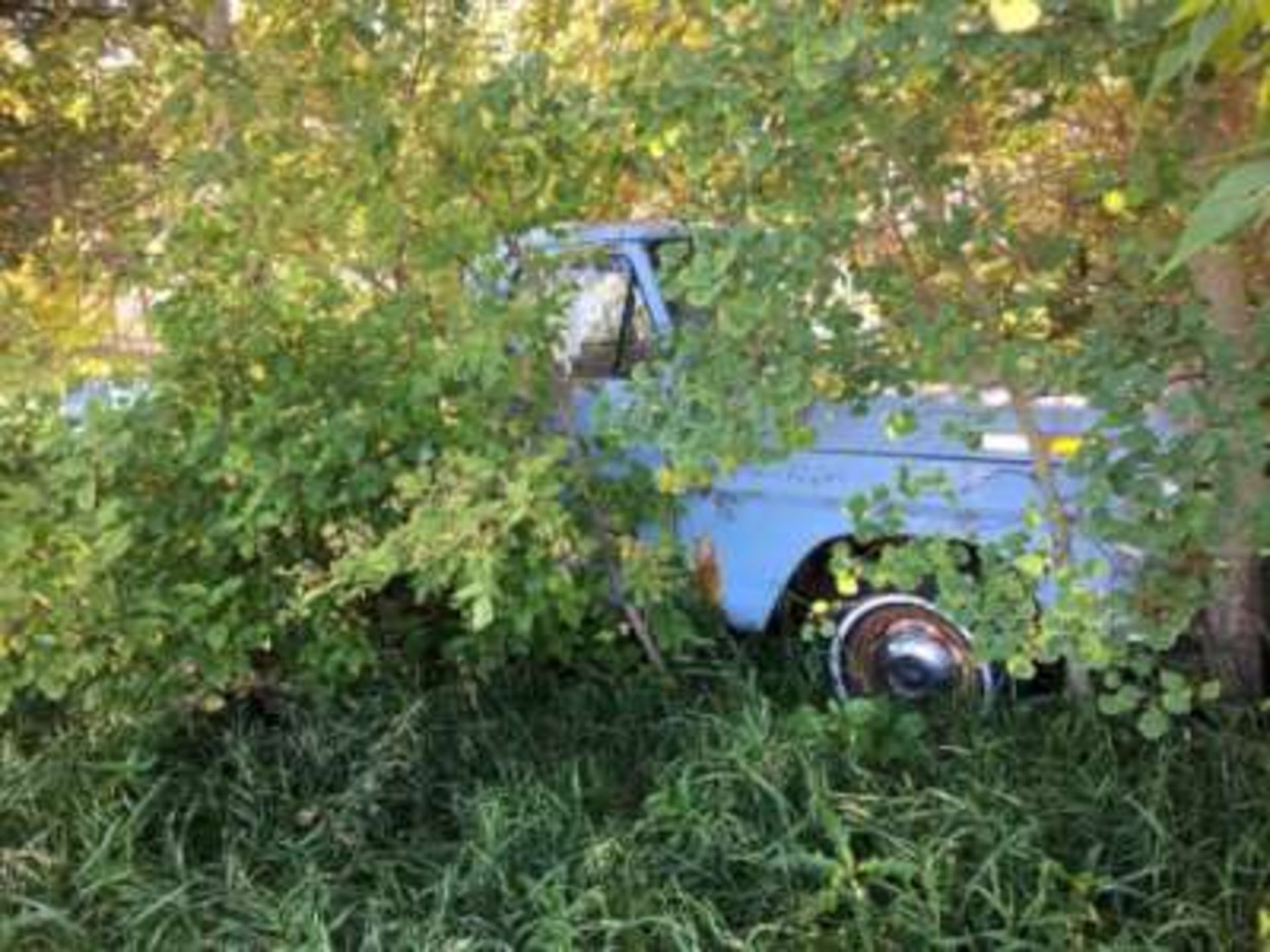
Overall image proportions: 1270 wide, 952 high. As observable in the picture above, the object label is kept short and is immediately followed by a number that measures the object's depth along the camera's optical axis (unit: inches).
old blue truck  137.2
